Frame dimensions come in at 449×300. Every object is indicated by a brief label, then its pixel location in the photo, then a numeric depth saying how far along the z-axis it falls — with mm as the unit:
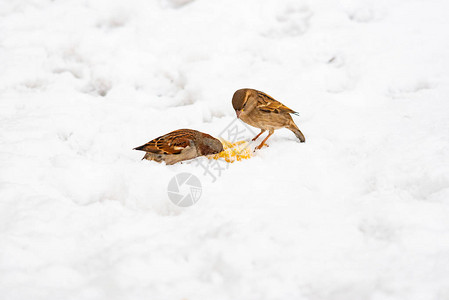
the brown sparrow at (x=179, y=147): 7578
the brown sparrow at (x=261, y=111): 8648
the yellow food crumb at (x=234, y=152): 8244
